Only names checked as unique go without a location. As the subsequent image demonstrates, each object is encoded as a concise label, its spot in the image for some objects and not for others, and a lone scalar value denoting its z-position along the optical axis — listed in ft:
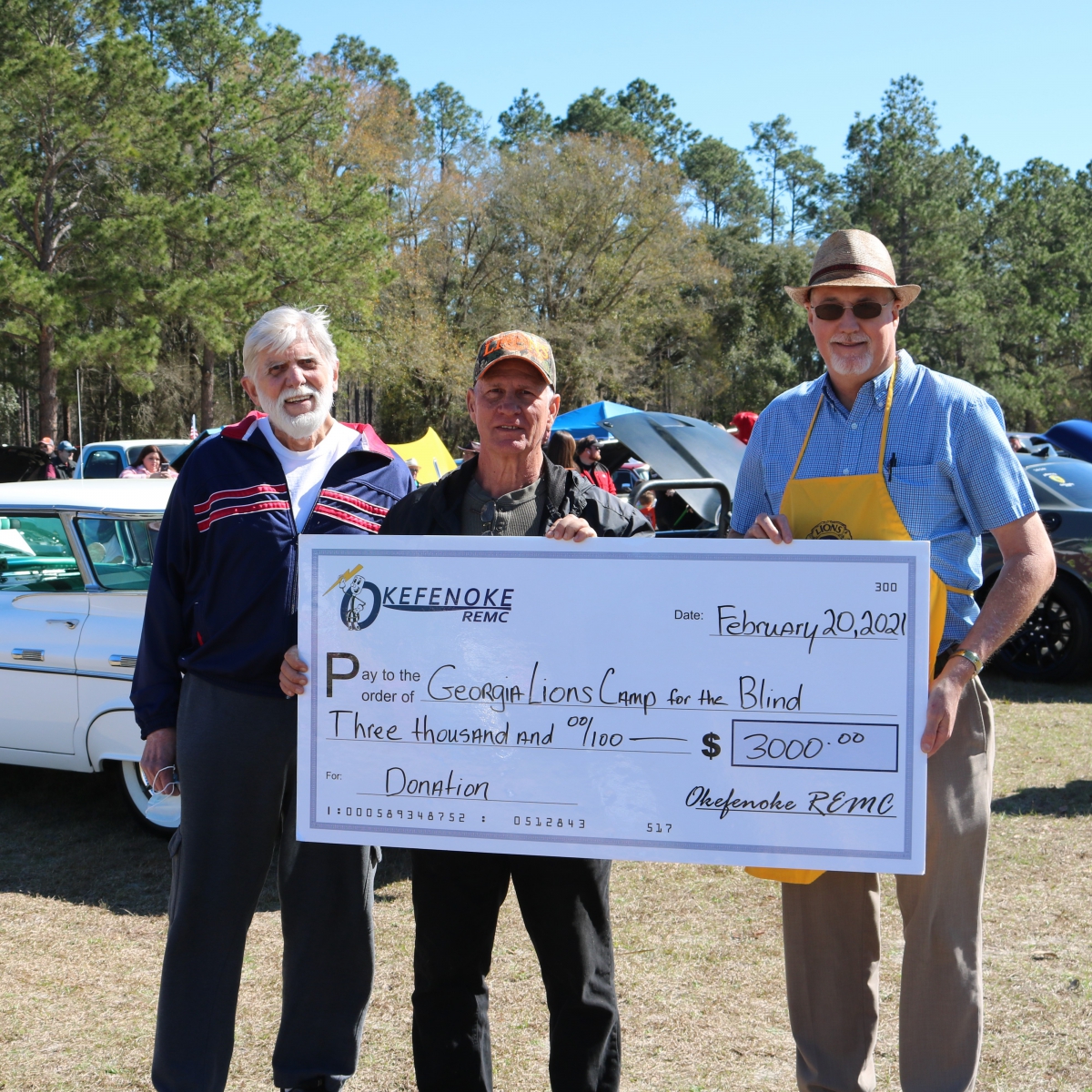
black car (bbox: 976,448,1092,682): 27.07
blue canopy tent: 68.33
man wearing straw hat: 7.90
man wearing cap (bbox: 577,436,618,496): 31.45
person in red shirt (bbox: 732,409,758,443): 32.40
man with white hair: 8.75
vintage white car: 16.38
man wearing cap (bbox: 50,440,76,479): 63.67
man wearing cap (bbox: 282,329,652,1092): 8.49
